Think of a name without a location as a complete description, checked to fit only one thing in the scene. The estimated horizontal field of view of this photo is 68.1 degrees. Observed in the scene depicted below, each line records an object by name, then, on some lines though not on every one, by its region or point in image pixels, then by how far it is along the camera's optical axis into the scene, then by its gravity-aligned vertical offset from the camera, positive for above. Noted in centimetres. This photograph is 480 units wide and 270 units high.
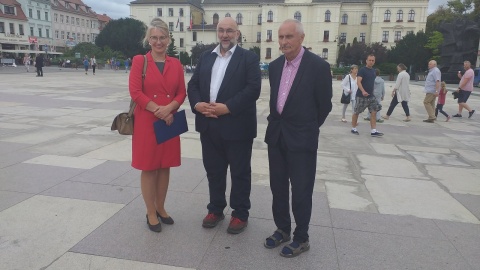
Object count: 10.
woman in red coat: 324 -35
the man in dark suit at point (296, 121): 296 -46
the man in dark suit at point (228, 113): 324 -42
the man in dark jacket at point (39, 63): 2723 -1
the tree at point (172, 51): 6292 +254
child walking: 1152 -92
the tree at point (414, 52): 5553 +270
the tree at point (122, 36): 7244 +567
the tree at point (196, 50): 6897 +298
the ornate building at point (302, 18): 7329 +1071
